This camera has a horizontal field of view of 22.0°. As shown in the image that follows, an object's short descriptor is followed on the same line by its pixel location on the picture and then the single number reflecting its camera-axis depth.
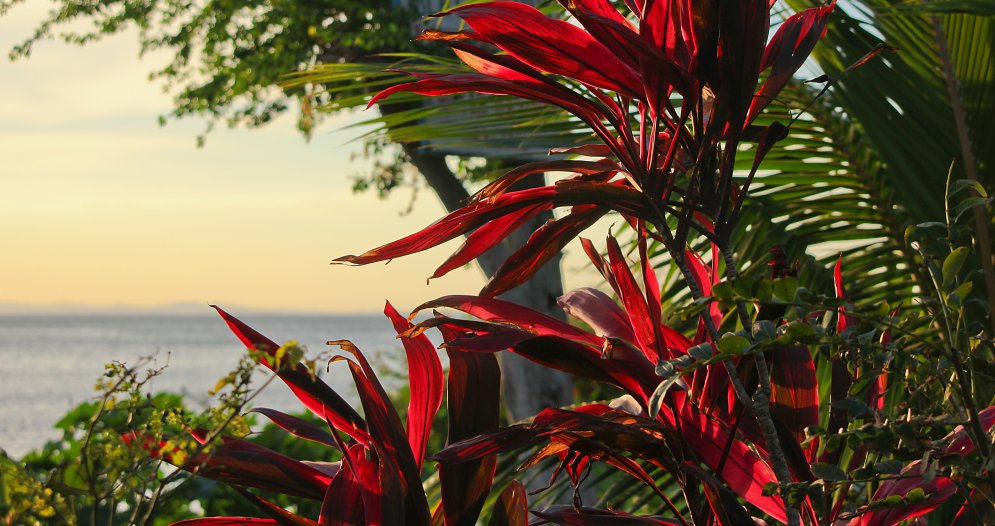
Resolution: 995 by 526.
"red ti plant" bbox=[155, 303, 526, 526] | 4.63
